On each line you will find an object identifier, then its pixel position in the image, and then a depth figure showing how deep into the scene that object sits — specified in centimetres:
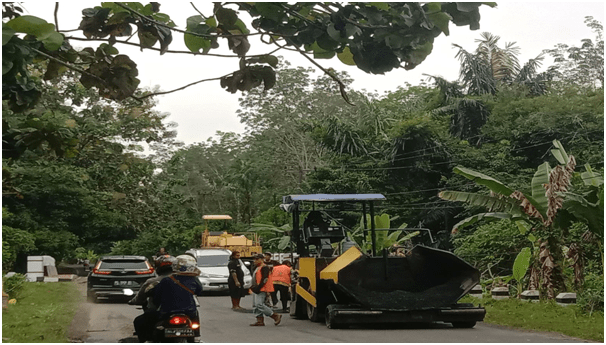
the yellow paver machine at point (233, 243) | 3678
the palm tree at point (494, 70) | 4572
